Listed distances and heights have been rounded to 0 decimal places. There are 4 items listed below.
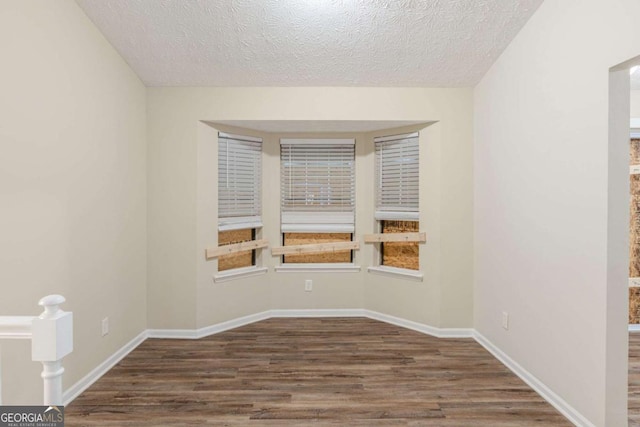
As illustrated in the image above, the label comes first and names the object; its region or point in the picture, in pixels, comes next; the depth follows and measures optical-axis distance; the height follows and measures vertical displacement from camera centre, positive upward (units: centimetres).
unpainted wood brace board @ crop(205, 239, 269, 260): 369 -40
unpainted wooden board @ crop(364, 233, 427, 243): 380 -29
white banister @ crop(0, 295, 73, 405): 109 -38
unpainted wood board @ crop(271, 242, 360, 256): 432 -44
